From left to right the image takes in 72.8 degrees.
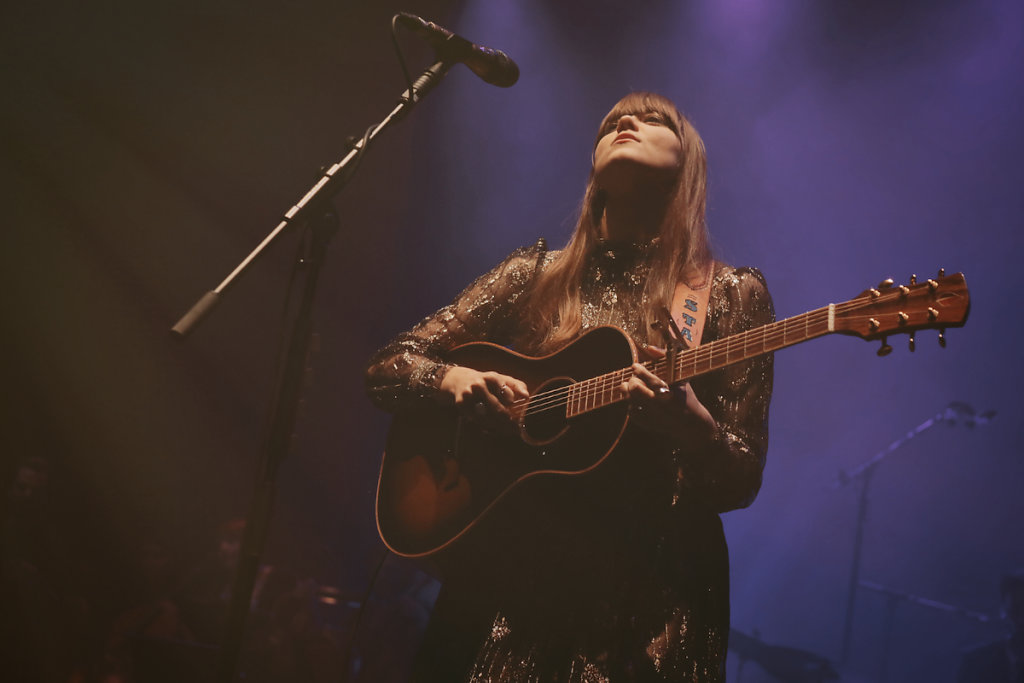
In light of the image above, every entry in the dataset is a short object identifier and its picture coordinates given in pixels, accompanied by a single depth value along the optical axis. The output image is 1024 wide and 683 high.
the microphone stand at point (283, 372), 1.78
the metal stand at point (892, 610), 6.33
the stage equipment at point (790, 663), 5.20
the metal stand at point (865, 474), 6.83
